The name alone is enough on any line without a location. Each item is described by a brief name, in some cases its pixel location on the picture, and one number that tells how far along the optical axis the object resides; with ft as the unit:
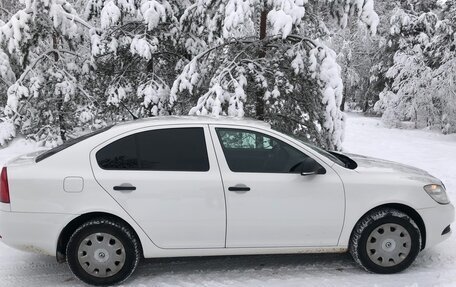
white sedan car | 13.32
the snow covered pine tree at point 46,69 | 30.60
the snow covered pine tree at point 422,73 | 62.95
